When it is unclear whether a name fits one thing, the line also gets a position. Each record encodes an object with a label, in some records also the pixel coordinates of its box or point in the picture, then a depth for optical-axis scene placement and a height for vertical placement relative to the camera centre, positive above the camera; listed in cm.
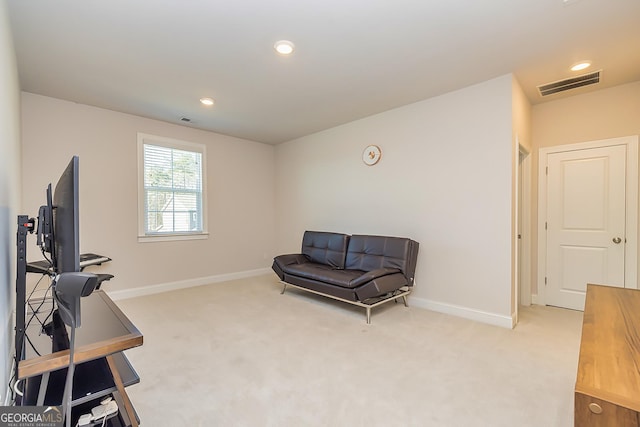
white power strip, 118 -83
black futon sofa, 315 -70
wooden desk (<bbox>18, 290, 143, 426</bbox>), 107 -53
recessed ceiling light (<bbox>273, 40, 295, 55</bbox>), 233 +134
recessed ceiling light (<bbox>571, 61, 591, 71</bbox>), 266 +133
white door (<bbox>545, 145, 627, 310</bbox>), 316 -11
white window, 419 +35
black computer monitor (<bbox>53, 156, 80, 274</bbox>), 102 -4
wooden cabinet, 71 -45
